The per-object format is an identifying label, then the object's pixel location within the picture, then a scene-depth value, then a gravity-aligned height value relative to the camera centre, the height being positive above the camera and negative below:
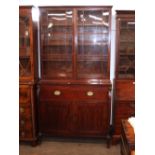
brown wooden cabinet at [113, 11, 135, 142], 2.60 -0.14
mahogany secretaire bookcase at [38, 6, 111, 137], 2.63 -0.17
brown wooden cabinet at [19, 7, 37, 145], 2.58 -0.25
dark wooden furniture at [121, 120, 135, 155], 1.51 -0.68
